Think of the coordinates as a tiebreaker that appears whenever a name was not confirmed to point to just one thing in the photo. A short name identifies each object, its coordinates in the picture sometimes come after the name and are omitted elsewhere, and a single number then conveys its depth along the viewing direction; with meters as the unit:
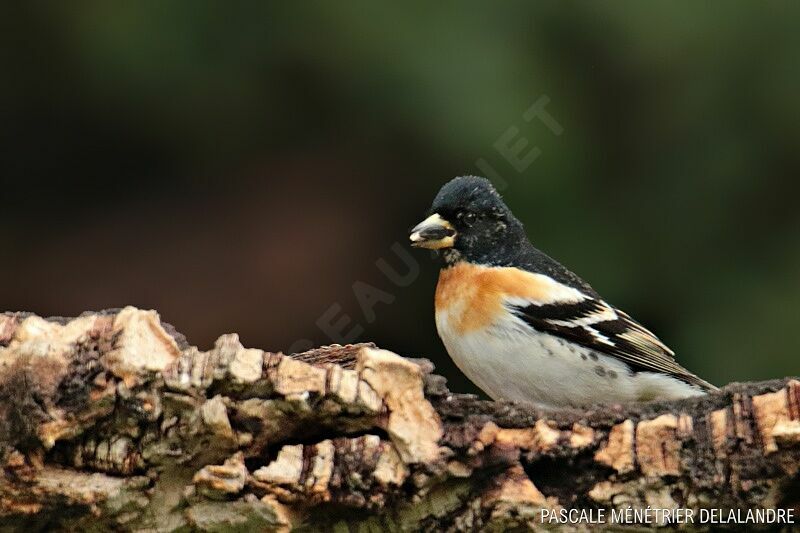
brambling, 7.78
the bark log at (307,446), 5.45
